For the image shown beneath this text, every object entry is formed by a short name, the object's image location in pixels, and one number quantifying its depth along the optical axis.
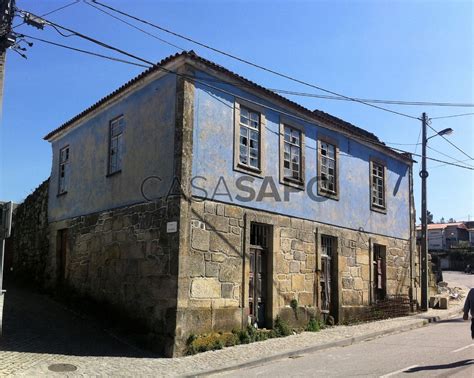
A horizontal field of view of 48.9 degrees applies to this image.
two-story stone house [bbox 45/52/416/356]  11.08
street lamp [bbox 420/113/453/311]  18.88
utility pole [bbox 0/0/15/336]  8.16
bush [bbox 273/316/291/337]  12.64
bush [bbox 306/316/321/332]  13.76
